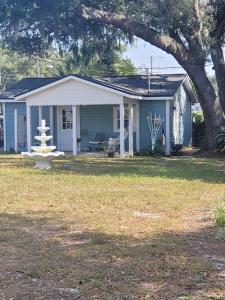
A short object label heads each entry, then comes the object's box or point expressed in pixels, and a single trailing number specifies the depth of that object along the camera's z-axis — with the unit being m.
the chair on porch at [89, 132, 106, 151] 23.87
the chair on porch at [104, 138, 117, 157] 21.41
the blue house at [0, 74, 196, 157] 22.06
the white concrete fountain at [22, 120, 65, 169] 16.09
